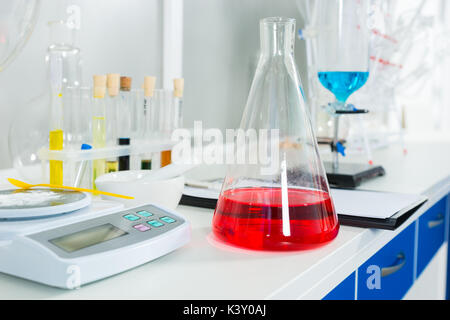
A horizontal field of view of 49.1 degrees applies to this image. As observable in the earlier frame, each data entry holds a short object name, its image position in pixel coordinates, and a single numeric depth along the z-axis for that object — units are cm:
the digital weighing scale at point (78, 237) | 42
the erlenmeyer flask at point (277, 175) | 54
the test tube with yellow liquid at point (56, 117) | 70
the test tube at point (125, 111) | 84
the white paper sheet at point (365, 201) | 68
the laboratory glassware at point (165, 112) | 90
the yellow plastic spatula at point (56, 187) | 61
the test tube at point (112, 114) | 80
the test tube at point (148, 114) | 84
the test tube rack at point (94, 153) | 69
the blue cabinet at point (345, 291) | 56
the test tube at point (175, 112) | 87
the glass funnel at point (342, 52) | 101
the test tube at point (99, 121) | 78
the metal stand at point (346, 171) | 99
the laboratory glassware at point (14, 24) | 63
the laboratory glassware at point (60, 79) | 71
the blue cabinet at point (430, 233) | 106
